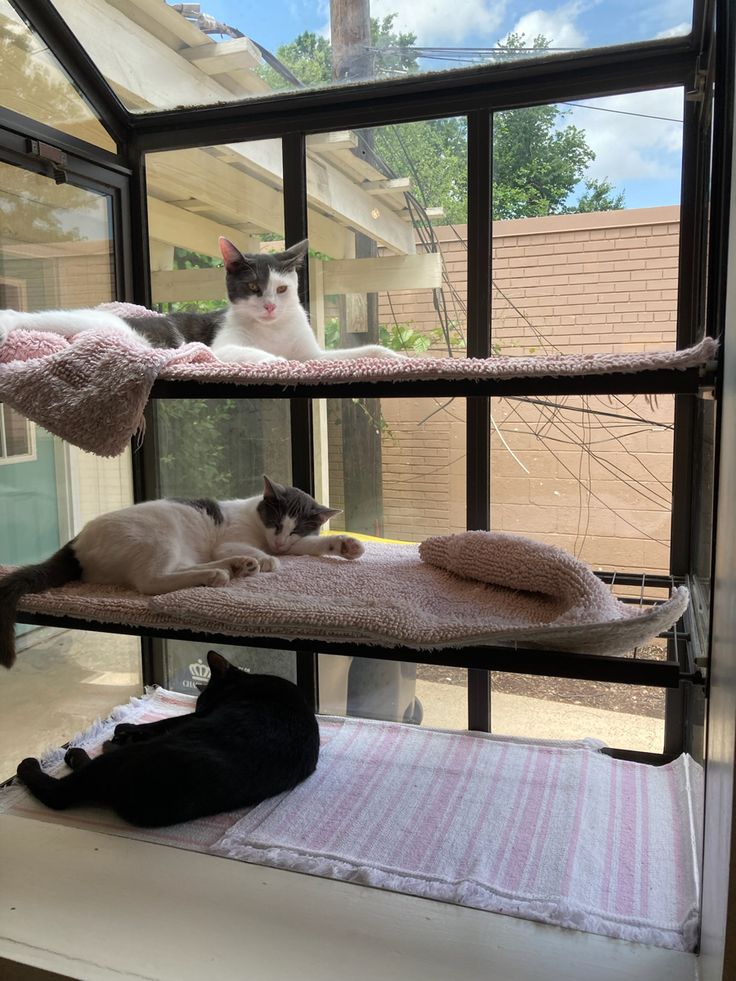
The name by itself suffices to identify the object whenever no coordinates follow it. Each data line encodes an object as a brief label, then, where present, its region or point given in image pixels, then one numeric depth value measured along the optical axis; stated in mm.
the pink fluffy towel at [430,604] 1099
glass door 1782
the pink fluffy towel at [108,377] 1204
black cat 1443
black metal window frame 1555
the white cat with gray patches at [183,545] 1382
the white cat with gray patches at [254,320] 1661
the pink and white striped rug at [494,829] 1301
